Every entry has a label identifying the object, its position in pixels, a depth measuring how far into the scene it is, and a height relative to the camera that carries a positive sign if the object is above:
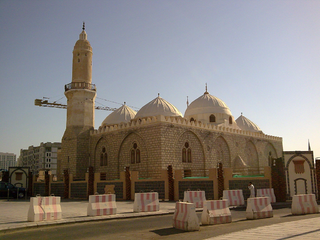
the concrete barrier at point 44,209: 9.77 -1.03
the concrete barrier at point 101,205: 11.12 -1.08
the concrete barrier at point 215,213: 9.22 -1.18
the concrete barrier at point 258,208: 10.34 -1.21
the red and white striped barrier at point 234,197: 15.06 -1.19
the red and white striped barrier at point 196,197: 13.91 -1.08
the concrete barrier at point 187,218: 8.20 -1.17
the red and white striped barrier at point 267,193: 15.71 -1.12
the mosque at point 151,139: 23.14 +2.78
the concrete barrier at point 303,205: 11.32 -1.23
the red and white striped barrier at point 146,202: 12.37 -1.12
